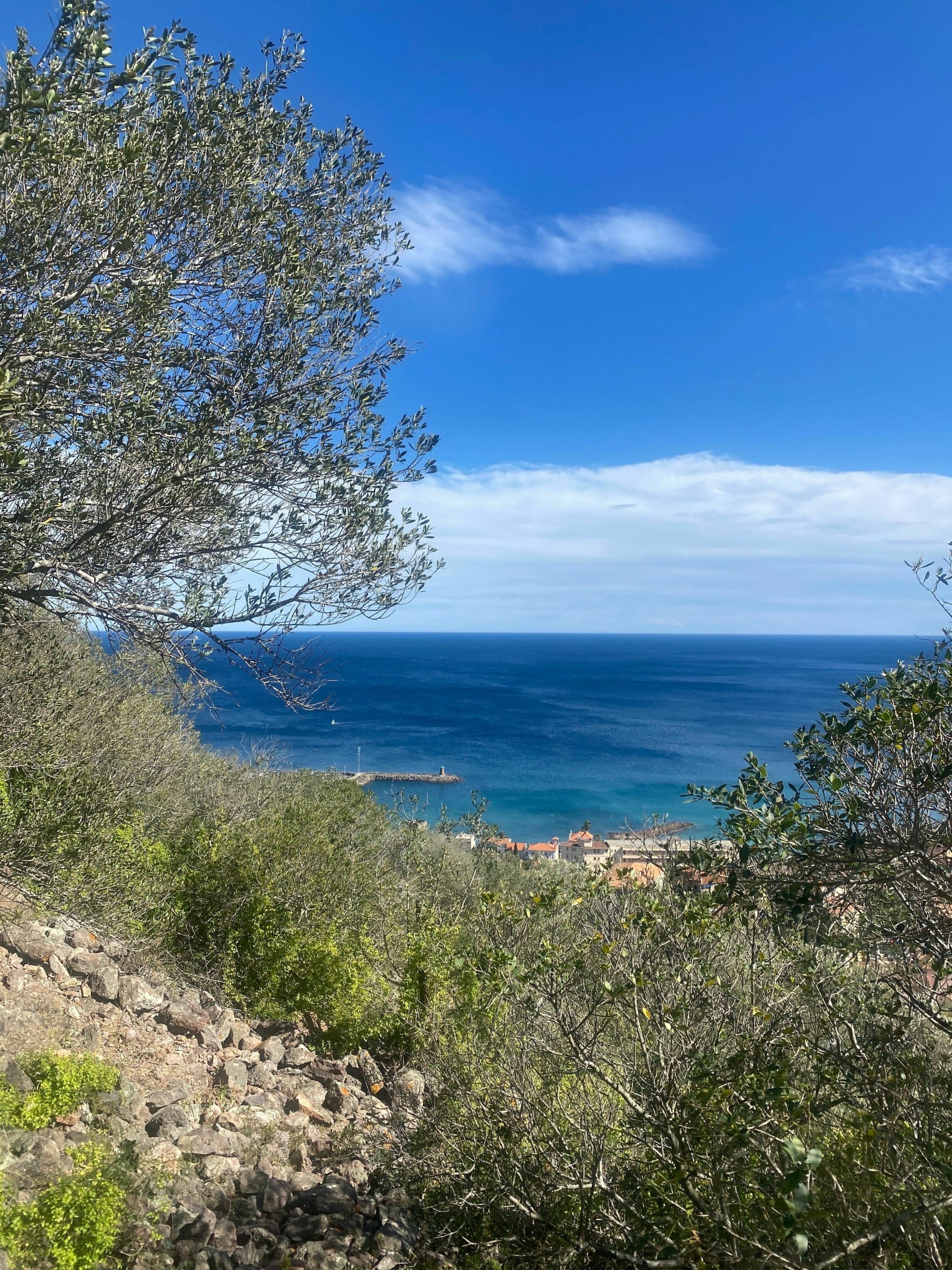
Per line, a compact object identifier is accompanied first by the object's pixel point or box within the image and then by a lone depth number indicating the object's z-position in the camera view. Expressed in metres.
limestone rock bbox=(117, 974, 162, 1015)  8.69
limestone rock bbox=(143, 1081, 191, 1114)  7.01
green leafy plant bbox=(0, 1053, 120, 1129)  5.57
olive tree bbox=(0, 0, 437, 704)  4.88
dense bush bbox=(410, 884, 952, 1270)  3.36
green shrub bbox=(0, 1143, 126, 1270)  4.26
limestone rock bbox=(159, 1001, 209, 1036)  8.79
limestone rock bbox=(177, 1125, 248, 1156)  6.34
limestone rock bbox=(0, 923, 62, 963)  8.54
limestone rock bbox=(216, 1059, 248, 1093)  7.95
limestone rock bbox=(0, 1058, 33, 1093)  5.86
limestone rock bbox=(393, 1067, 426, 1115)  6.29
